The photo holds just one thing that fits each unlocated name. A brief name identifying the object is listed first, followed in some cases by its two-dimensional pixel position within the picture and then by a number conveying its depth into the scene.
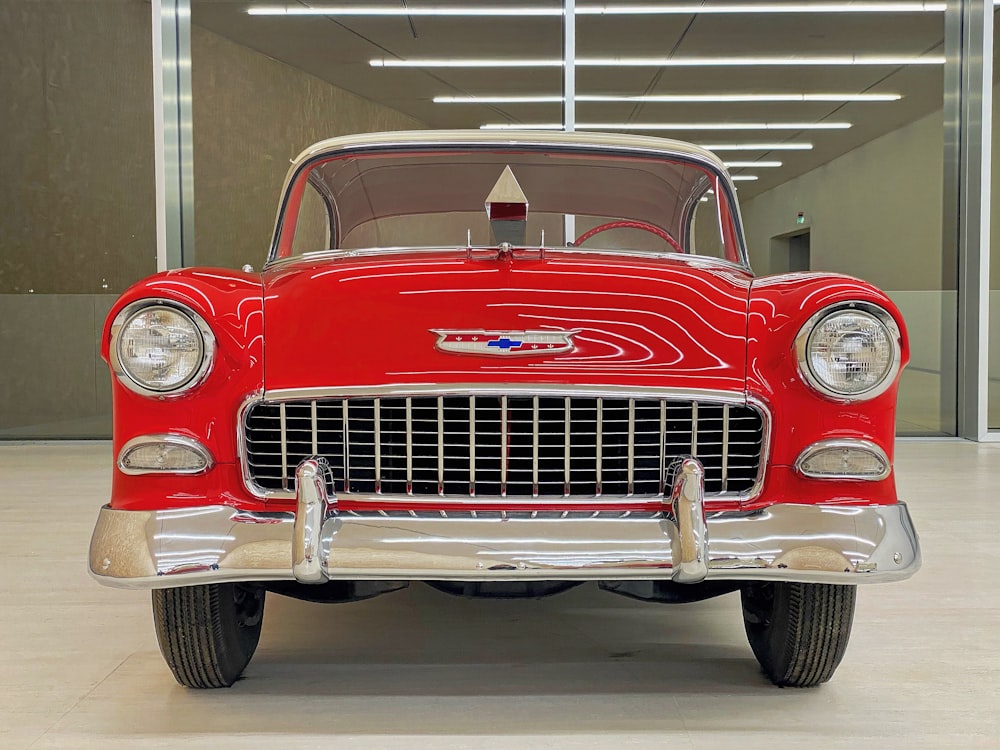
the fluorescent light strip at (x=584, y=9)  6.00
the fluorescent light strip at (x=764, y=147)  6.04
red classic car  1.53
